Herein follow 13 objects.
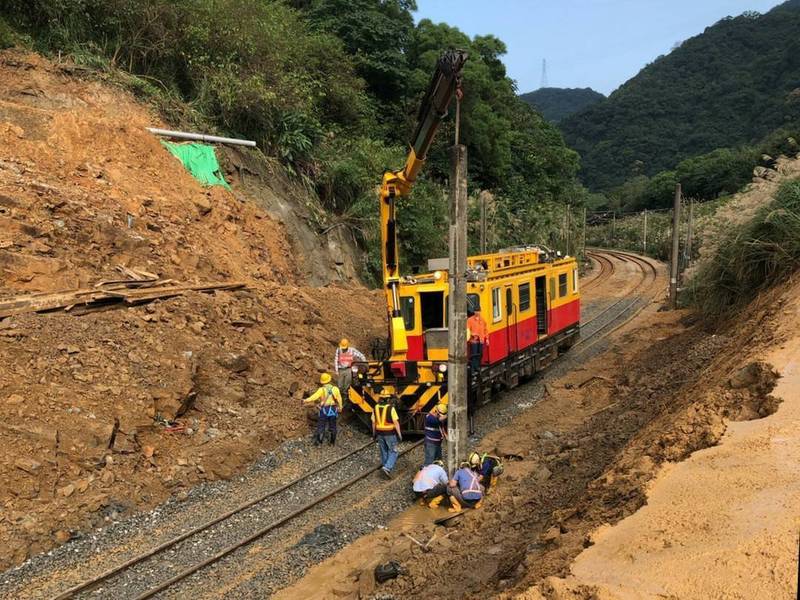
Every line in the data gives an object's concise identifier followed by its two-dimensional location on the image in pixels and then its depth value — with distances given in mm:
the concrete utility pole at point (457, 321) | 8484
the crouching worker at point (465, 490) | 8555
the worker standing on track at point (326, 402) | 10789
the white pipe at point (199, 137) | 16781
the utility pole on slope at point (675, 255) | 21808
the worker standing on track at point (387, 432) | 9742
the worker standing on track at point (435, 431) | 9484
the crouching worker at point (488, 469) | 9000
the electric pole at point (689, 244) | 29625
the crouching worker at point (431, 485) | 8805
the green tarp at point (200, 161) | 17031
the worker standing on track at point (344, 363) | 12617
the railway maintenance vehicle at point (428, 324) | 11375
